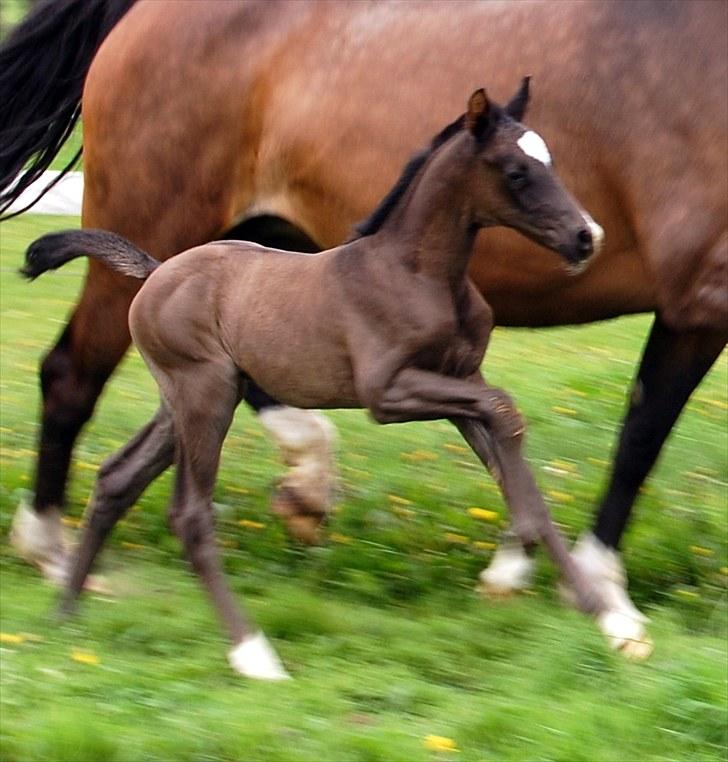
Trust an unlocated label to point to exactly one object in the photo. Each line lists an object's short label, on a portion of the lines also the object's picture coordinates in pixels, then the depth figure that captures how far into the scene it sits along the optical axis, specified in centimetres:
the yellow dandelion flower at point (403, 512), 1137
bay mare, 944
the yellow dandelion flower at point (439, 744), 720
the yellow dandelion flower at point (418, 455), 1292
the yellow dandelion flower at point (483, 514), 1133
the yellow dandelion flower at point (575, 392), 1497
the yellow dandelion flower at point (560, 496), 1178
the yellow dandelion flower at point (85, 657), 844
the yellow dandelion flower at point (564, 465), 1273
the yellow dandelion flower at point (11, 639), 887
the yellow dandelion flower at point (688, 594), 994
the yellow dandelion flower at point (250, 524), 1141
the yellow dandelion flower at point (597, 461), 1295
